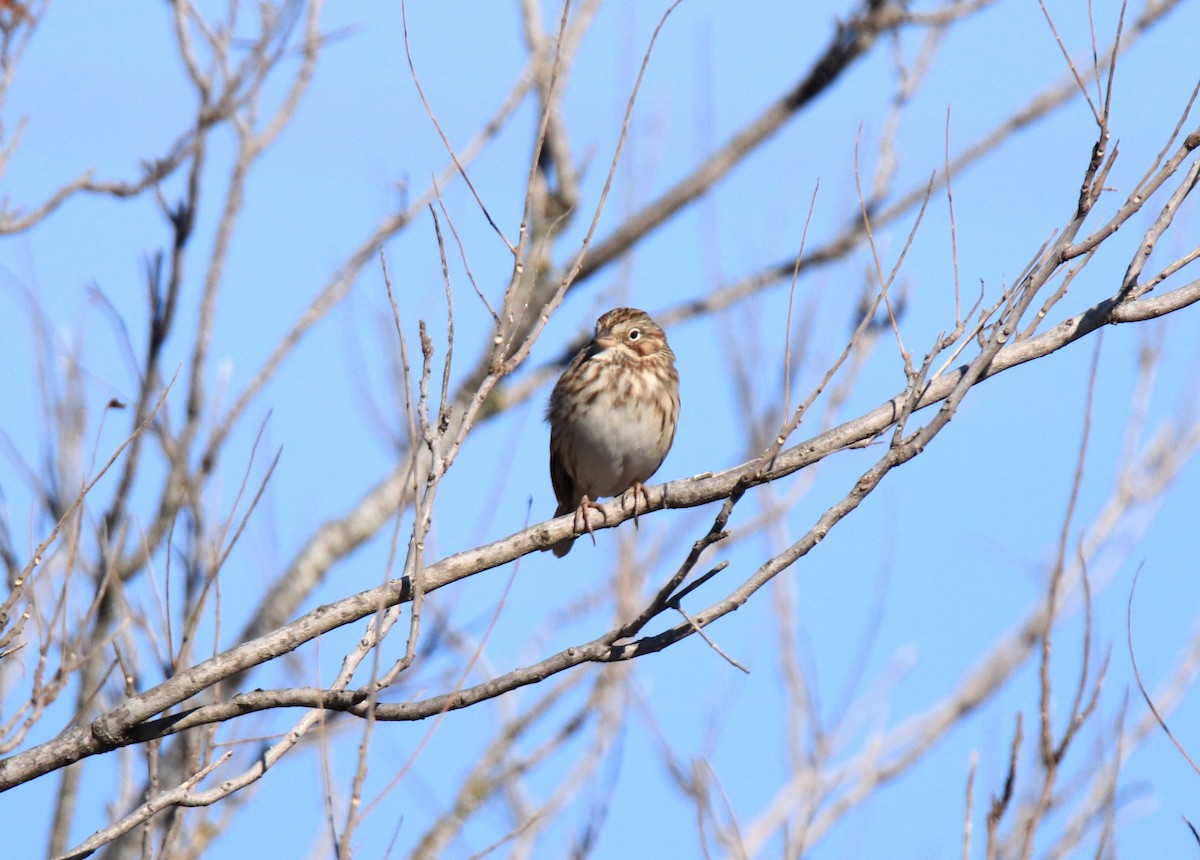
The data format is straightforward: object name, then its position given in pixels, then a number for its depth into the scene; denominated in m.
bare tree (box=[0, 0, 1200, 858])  6.77
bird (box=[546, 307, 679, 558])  13.83
